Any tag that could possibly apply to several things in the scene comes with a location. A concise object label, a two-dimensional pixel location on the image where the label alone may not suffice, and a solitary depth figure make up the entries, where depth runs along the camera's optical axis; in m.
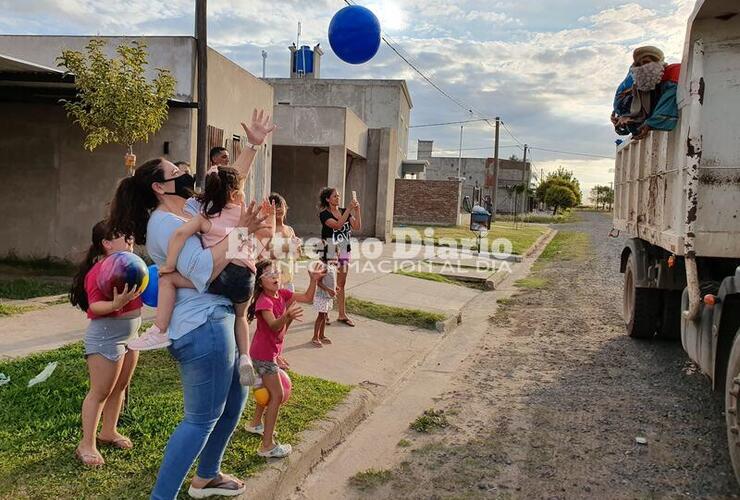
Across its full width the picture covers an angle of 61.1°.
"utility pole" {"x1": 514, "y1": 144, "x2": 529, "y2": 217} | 56.29
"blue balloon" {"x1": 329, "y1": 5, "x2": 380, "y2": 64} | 7.23
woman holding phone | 7.17
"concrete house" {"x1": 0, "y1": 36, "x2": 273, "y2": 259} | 10.78
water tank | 32.25
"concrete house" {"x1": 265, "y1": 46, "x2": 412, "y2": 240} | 18.11
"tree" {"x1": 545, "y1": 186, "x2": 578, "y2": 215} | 66.00
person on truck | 5.38
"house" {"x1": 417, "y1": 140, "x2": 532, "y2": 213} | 70.00
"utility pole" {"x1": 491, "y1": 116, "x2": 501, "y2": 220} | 37.50
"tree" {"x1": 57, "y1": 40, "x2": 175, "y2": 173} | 6.69
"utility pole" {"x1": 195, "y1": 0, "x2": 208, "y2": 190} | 8.65
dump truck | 4.21
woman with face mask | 2.79
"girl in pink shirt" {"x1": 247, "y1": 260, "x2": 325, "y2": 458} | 3.77
